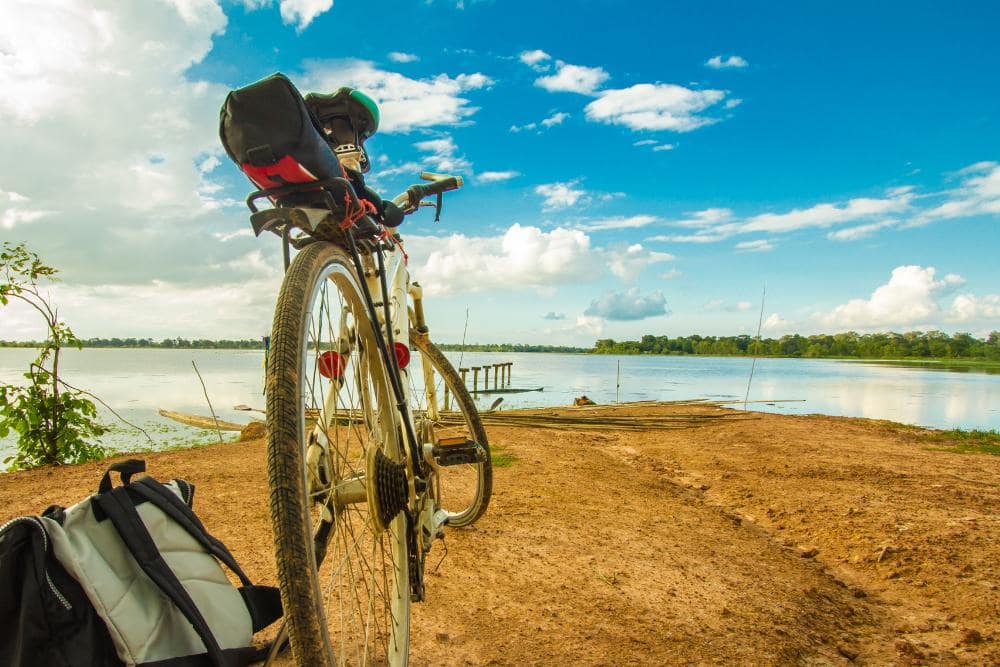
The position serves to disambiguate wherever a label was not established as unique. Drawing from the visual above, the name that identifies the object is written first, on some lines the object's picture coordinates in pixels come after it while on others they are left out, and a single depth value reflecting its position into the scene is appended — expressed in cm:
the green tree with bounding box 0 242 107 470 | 441
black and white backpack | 99
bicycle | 82
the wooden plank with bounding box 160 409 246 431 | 983
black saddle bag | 101
